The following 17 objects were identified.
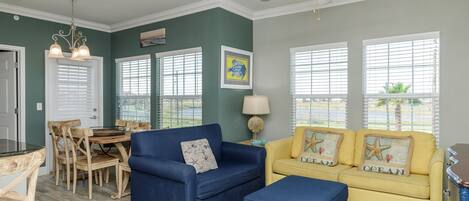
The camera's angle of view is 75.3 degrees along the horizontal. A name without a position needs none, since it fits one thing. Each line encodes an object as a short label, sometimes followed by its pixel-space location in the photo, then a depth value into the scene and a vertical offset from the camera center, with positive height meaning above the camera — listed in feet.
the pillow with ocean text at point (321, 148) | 11.57 -1.98
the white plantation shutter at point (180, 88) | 15.40 +0.46
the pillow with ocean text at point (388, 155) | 10.15 -1.97
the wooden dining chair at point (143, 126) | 14.52 -1.43
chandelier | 12.30 +1.79
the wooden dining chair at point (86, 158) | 12.36 -2.72
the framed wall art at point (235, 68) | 14.64 +1.46
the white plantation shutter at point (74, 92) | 17.17 +0.27
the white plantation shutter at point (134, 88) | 17.70 +0.51
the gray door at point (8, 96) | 15.71 +0.00
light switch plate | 16.25 -0.56
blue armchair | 9.22 -2.55
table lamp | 14.65 -0.57
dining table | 12.32 -1.74
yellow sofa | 9.01 -2.55
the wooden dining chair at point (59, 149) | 13.49 -2.52
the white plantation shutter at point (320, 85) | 13.83 +0.59
